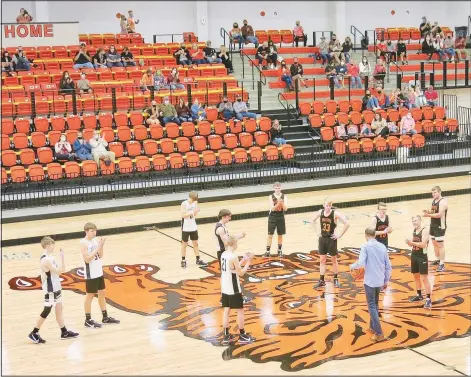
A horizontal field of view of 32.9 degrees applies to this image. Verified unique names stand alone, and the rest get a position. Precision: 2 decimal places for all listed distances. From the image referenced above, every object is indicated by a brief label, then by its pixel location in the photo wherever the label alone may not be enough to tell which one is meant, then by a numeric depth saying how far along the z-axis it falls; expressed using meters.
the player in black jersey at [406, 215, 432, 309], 11.20
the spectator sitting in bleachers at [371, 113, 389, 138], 23.50
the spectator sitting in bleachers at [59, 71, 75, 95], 22.33
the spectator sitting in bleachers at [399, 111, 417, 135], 23.83
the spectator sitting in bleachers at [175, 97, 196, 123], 22.36
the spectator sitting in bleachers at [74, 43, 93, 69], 24.44
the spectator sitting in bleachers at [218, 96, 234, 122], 23.00
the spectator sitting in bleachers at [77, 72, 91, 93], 22.61
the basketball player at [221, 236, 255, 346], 9.81
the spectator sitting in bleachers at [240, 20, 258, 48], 29.16
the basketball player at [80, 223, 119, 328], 10.45
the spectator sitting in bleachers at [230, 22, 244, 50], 29.00
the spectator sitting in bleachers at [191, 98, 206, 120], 22.64
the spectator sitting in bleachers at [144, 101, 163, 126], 21.70
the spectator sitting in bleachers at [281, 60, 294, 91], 26.11
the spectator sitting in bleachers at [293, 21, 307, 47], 30.08
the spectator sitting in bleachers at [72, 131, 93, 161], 19.94
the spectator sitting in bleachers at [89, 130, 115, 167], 19.72
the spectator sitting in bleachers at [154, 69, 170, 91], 23.55
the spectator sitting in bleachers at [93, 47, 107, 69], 24.86
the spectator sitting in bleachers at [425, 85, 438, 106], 26.12
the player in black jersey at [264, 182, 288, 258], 13.92
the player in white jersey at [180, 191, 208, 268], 13.48
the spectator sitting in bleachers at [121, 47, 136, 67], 25.22
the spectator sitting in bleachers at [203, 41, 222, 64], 26.72
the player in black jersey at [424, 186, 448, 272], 12.98
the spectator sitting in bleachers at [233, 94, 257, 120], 23.20
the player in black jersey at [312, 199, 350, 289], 11.98
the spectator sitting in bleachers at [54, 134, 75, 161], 19.70
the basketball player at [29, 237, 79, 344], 9.96
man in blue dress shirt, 10.03
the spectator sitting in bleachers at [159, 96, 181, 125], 22.06
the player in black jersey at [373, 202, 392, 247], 11.95
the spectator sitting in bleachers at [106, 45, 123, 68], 25.05
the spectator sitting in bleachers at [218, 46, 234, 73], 26.76
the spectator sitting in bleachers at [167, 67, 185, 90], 23.95
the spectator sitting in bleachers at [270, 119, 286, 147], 22.33
